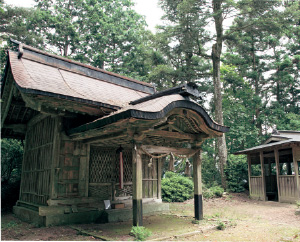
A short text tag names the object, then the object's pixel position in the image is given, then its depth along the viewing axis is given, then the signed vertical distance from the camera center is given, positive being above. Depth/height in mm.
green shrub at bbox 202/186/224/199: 16130 -1541
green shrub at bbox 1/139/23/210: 13812 +261
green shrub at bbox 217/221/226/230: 7266 -1629
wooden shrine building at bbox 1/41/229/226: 6832 +947
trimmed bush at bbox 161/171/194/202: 15320 -1279
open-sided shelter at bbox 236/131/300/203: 12891 -272
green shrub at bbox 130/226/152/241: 5886 -1500
